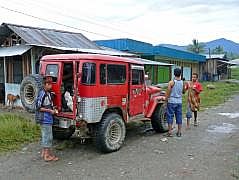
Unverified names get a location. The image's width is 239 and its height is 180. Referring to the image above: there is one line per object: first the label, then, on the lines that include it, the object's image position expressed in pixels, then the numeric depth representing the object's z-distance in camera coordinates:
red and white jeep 6.34
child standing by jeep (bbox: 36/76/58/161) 6.19
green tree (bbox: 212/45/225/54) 79.14
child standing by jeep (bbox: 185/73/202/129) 9.69
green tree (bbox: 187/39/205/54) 66.76
